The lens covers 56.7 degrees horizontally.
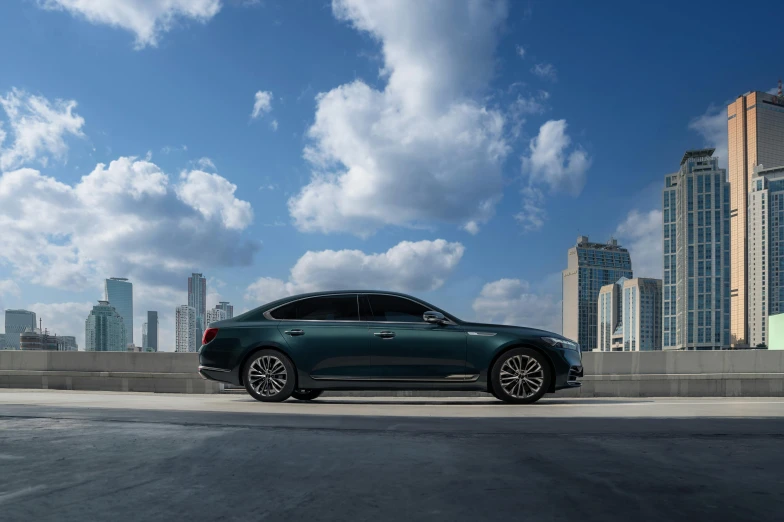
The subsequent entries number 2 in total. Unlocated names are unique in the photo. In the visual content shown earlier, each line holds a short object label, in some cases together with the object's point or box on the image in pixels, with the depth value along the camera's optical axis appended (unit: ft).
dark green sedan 31.73
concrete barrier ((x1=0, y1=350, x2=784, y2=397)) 46.83
